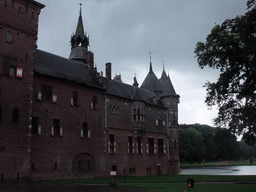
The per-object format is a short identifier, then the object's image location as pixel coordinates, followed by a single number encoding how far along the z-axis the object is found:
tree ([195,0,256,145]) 21.98
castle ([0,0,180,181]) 25.53
